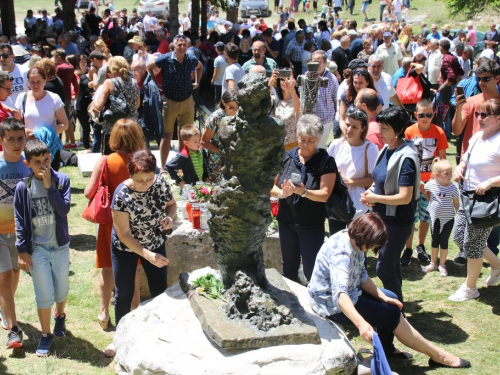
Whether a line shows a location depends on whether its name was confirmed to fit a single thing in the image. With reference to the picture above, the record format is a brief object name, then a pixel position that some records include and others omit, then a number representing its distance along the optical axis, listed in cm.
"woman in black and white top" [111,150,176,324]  479
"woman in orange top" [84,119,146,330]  549
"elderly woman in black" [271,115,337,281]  536
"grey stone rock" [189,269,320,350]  401
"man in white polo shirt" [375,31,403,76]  1431
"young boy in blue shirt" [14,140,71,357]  507
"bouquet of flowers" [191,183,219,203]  630
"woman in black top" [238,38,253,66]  1441
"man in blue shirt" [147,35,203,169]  1014
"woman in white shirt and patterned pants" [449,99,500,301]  600
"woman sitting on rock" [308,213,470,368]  438
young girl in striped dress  703
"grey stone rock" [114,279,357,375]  391
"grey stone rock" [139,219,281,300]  625
